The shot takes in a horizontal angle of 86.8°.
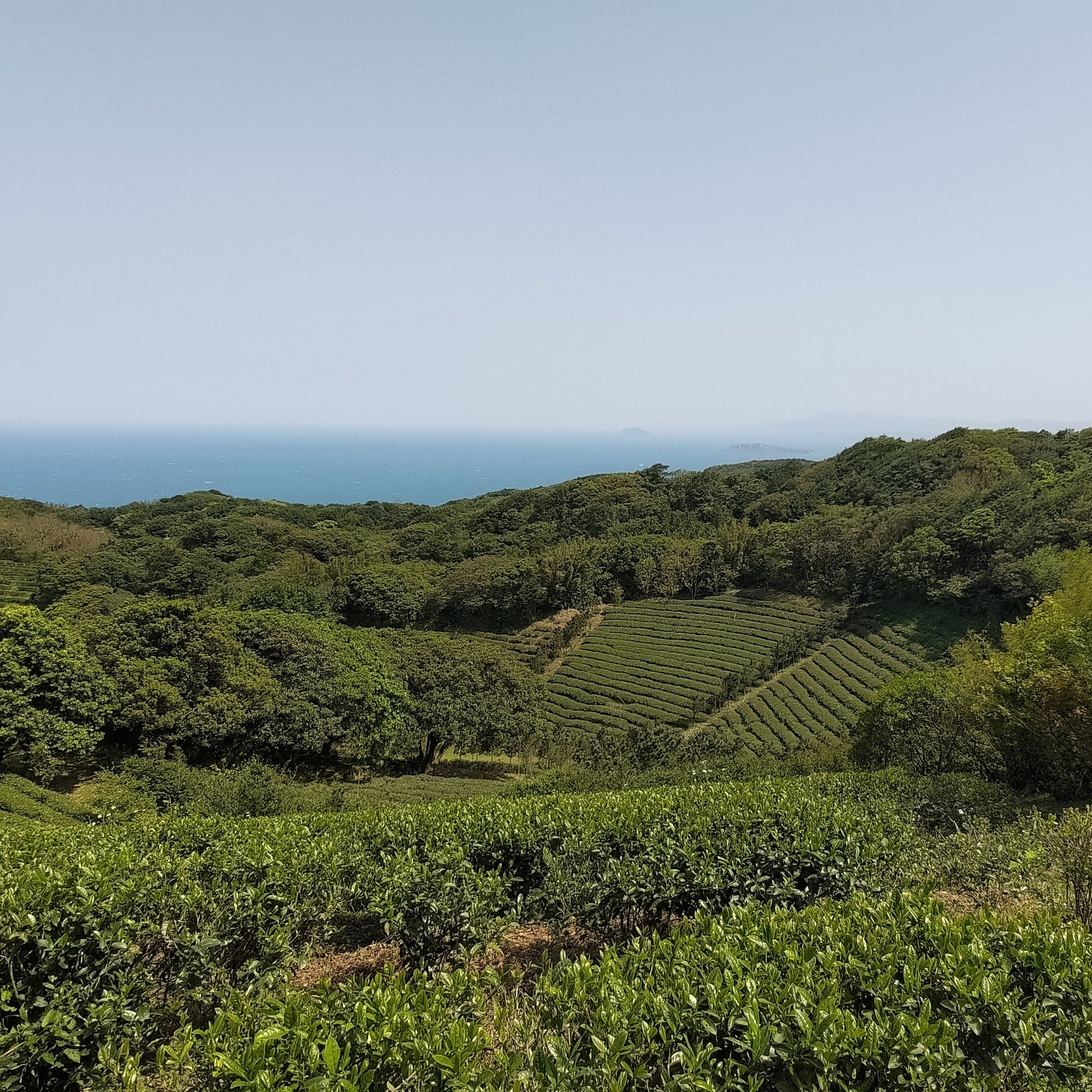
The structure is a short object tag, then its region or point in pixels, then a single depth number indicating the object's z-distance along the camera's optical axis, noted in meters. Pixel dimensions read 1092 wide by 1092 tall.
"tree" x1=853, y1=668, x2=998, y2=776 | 18.08
